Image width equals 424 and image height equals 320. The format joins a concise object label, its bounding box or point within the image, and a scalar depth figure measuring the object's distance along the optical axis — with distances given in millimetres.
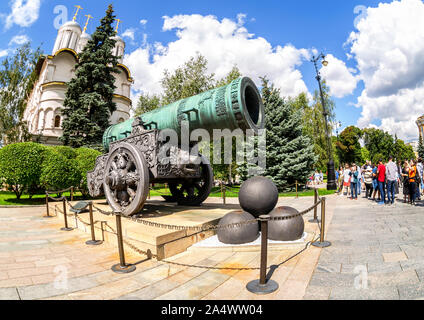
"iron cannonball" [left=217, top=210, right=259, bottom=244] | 3781
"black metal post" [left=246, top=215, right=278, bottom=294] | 2385
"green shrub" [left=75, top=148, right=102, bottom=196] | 12786
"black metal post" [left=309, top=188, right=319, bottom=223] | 5714
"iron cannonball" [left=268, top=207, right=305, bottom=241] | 3875
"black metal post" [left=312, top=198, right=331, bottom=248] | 3823
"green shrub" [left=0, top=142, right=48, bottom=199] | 11117
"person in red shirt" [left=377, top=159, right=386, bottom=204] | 8547
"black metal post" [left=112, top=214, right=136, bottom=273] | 3041
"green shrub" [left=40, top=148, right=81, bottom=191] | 11547
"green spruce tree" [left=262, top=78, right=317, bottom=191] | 15508
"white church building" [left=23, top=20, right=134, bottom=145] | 25891
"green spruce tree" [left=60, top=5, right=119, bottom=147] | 16516
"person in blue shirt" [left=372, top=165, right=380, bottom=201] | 9651
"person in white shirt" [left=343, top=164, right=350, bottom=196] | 11977
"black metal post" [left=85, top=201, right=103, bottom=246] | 4414
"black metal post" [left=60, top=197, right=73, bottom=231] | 5742
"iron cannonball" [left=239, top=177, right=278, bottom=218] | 4164
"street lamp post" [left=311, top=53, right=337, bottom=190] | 15583
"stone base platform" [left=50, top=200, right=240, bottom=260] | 3494
